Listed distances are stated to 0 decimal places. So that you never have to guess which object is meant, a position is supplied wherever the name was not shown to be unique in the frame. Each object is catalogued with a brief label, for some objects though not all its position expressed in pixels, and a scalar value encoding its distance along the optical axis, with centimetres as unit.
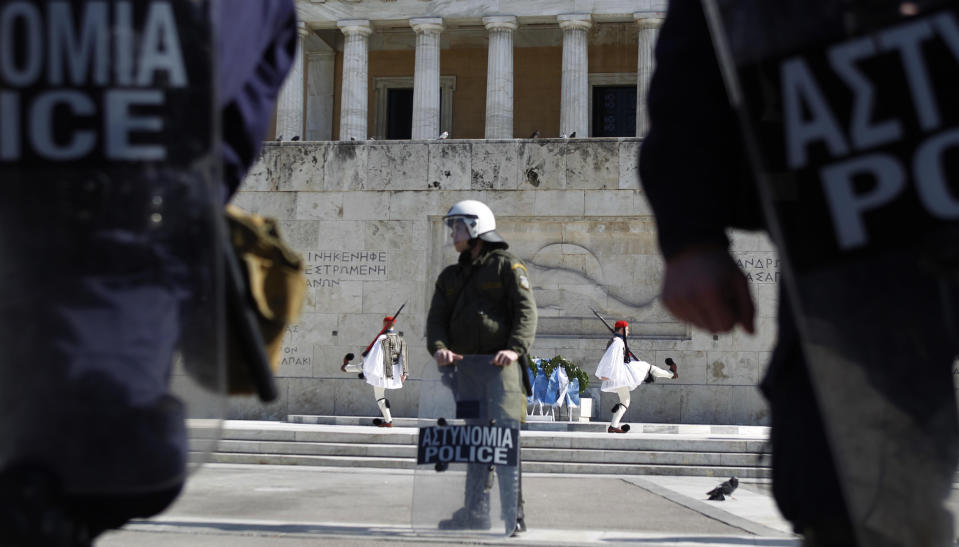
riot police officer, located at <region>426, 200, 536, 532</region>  595
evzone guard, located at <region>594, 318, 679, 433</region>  1470
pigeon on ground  810
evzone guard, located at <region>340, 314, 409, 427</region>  1566
